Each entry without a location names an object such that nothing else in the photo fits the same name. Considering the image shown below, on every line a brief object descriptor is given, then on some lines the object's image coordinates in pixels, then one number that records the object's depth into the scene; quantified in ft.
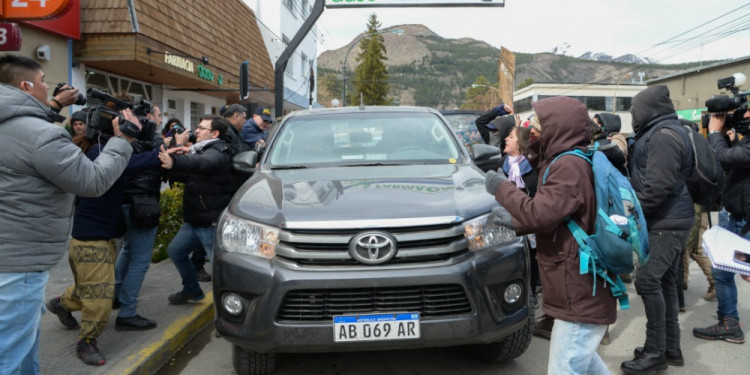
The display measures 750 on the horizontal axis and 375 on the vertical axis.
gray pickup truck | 9.31
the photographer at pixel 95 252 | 11.52
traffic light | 29.09
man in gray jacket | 8.23
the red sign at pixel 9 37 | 17.26
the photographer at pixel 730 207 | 13.74
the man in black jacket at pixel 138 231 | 12.89
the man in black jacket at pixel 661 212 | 11.67
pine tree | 212.02
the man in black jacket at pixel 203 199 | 14.83
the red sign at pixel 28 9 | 21.88
